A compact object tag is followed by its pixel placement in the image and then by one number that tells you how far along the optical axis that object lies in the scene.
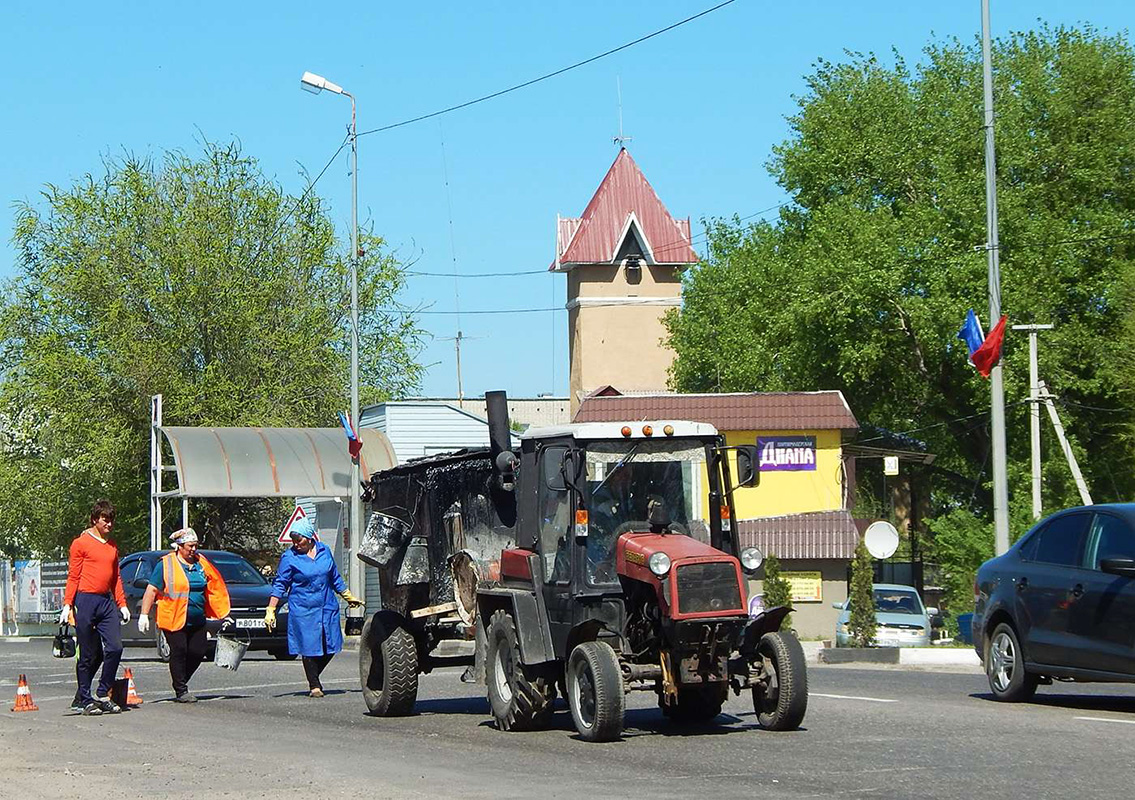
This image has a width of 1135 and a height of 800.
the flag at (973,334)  31.97
